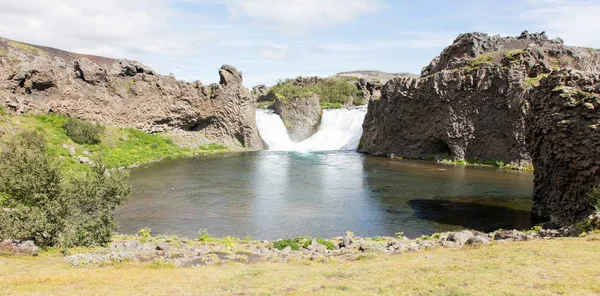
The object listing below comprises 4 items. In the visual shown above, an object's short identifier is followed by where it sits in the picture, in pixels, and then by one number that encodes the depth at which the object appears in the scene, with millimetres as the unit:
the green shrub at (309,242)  23844
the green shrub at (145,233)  26086
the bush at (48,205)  20594
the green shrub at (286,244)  23464
